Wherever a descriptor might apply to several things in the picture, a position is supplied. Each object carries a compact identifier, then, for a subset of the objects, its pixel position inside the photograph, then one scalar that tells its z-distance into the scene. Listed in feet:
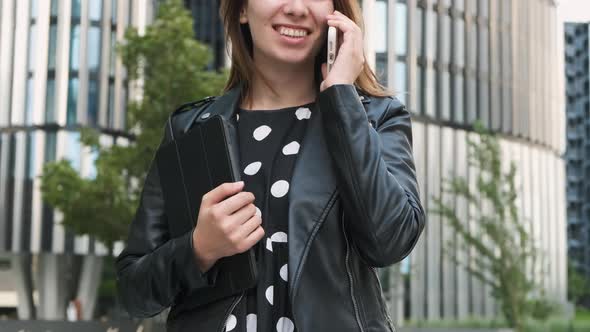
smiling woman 4.42
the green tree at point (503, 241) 68.18
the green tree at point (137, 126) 49.16
